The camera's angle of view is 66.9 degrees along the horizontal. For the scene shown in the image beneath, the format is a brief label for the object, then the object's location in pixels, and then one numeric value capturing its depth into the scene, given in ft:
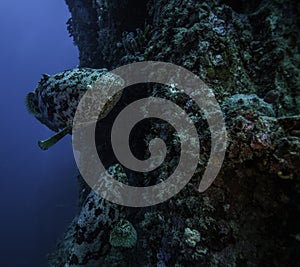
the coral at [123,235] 11.62
